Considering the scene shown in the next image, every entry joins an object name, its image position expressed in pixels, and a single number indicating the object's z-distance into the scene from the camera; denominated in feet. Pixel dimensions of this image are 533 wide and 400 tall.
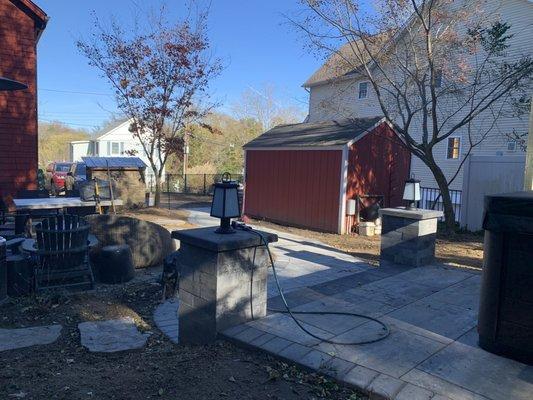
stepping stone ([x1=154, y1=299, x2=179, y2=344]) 13.59
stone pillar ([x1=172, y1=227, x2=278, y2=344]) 11.09
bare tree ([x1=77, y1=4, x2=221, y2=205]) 48.16
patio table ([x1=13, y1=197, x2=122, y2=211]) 27.17
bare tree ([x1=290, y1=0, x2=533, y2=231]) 33.94
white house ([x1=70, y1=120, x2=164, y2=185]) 137.08
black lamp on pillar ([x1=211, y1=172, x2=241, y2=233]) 11.74
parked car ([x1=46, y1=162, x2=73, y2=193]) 72.38
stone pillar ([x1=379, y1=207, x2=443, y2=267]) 19.76
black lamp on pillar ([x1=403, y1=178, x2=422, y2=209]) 21.23
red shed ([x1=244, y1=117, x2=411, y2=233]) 37.78
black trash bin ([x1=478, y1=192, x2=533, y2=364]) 9.32
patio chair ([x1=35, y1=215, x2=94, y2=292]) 17.90
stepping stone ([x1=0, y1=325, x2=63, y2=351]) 12.28
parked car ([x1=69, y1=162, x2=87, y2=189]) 71.53
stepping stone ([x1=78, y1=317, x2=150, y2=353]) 12.22
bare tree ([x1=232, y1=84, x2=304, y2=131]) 136.05
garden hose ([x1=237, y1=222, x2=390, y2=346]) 10.69
